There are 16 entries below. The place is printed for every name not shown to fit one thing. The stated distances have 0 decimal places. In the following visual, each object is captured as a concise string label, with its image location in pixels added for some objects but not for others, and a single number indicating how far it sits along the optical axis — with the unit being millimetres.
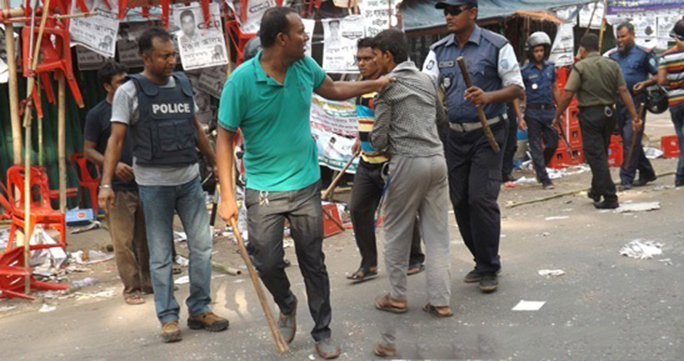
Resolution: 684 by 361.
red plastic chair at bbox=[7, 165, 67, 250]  7477
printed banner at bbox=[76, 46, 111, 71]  9797
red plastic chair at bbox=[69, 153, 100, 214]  10117
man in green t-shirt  4730
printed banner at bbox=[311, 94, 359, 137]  9742
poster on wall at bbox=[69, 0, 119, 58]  7574
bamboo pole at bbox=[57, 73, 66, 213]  7473
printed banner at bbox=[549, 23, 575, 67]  13531
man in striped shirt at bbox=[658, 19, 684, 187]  10008
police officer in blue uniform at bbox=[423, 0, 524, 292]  5895
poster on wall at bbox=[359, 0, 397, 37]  9055
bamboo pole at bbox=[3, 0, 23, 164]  6957
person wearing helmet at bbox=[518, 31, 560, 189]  11297
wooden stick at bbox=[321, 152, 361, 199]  7881
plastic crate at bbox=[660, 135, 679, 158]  13070
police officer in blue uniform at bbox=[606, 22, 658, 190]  10555
